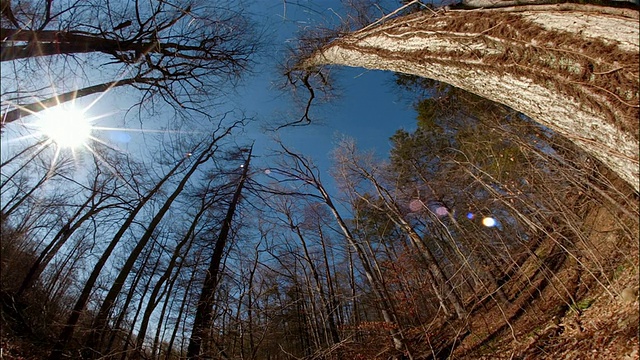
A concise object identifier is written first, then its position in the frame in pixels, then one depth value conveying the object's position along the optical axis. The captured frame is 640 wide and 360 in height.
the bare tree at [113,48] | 2.96
